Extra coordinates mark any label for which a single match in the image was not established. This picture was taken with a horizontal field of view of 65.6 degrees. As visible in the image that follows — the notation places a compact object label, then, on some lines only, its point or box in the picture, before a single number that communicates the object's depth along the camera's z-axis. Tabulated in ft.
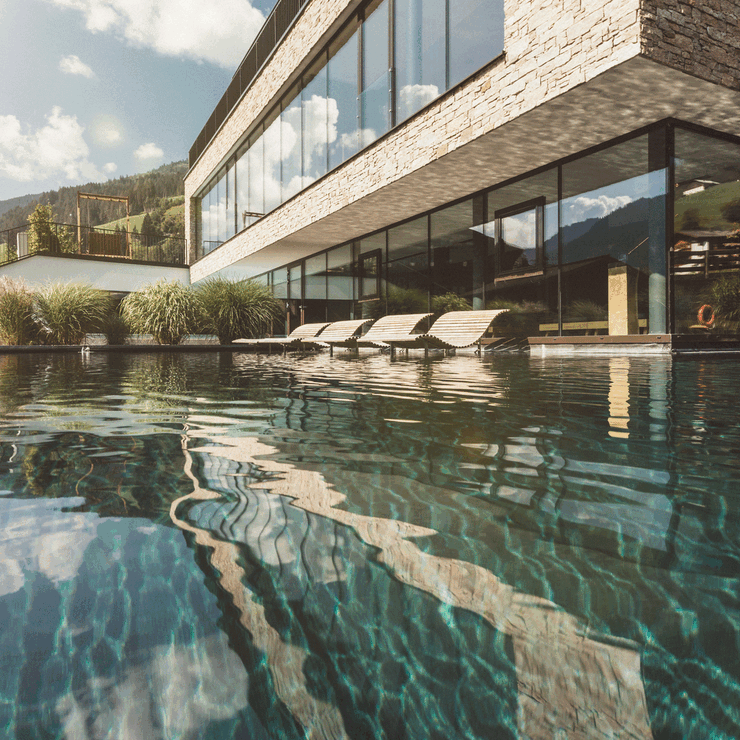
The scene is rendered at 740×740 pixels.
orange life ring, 26.58
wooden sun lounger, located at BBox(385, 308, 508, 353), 29.28
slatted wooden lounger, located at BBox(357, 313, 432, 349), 34.01
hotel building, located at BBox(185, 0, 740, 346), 21.62
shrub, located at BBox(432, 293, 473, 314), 37.99
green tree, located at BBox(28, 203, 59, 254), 73.92
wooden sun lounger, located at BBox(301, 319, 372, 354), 37.76
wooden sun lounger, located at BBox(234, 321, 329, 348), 39.79
